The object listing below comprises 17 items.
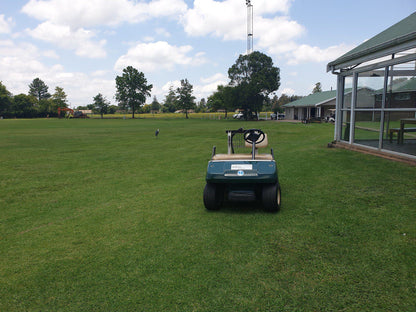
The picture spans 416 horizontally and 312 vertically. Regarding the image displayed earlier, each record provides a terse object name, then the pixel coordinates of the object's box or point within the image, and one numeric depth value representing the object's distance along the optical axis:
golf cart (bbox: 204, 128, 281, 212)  4.53
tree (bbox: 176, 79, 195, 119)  79.56
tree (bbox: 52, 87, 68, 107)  90.25
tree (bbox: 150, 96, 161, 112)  143.43
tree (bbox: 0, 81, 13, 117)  80.50
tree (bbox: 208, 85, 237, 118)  53.27
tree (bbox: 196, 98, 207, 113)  114.60
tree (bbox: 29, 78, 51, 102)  149.50
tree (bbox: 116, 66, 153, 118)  82.44
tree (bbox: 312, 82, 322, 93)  96.68
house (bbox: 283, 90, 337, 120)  40.78
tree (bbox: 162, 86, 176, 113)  121.19
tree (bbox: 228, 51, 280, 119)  51.69
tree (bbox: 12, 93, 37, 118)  80.50
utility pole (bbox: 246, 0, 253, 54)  62.75
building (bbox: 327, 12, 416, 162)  8.27
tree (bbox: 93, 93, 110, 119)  88.86
